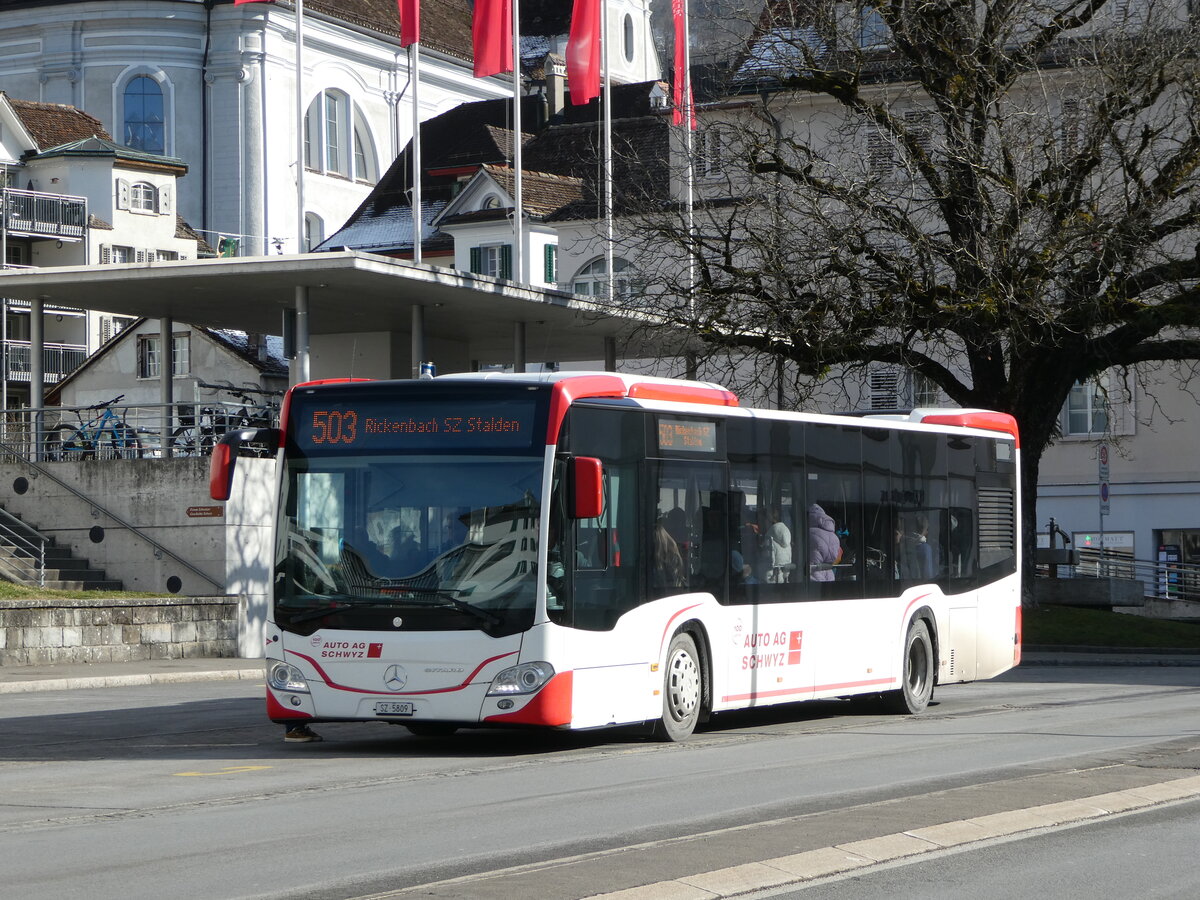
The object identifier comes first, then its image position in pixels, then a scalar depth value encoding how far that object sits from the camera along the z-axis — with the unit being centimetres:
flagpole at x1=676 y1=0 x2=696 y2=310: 3179
